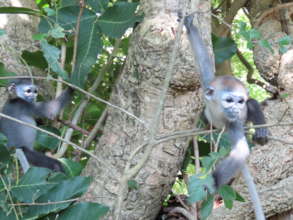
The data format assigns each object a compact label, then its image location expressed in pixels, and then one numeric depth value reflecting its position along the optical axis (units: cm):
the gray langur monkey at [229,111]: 335
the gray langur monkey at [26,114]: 410
